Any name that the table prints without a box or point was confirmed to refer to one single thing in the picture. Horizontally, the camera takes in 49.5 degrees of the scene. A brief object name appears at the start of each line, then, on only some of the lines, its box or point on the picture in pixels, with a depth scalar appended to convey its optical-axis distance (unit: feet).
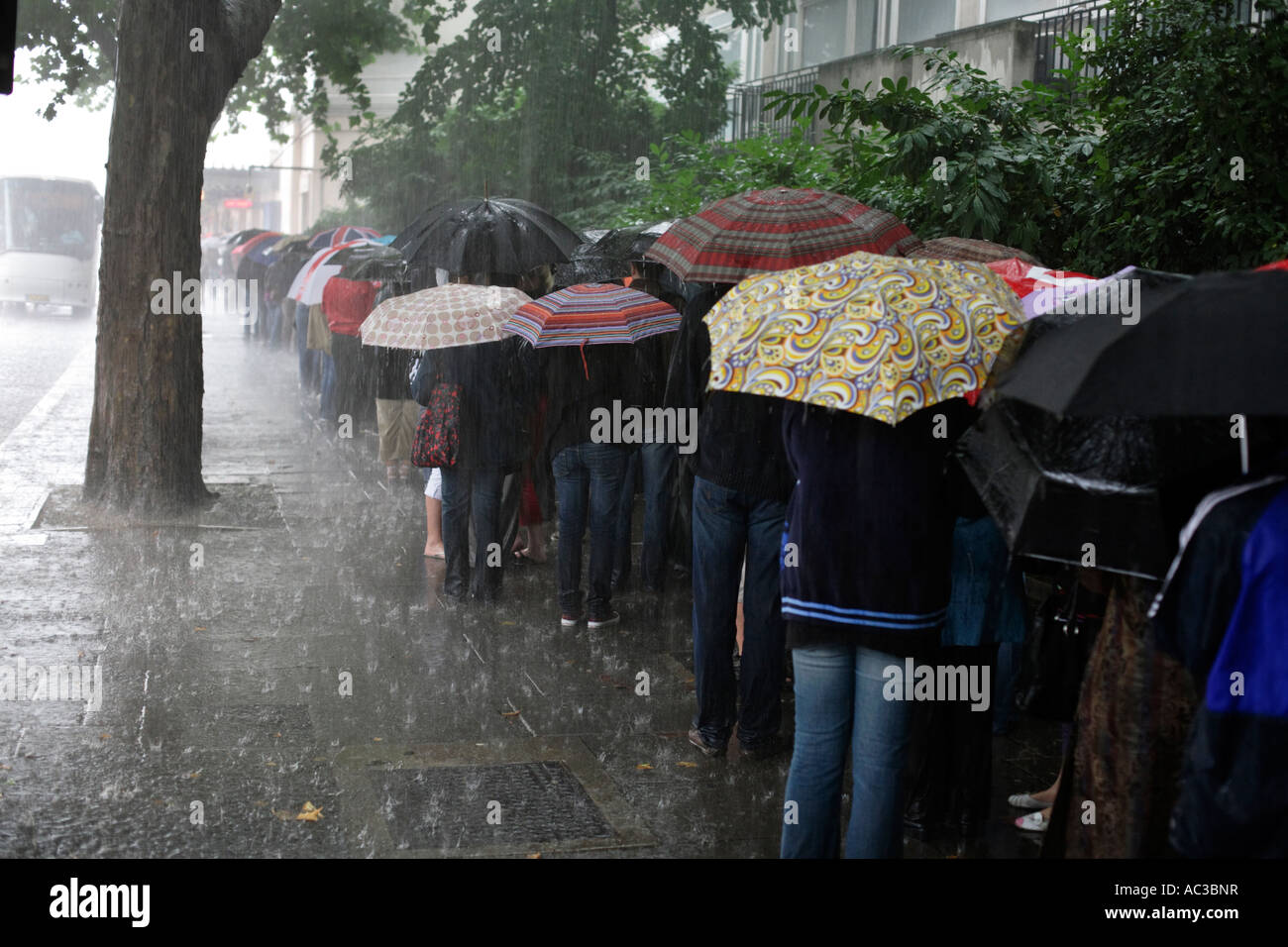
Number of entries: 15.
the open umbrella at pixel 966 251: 23.80
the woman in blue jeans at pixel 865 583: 13.21
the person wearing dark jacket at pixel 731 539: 17.89
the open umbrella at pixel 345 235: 61.36
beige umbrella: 26.21
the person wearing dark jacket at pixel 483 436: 27.02
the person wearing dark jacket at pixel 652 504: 28.48
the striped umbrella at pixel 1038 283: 18.75
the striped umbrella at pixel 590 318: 24.57
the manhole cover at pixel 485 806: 16.51
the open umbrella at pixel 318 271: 50.57
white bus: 132.67
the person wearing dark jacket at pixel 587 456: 25.08
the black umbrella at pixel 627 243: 31.55
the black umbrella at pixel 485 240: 29.73
